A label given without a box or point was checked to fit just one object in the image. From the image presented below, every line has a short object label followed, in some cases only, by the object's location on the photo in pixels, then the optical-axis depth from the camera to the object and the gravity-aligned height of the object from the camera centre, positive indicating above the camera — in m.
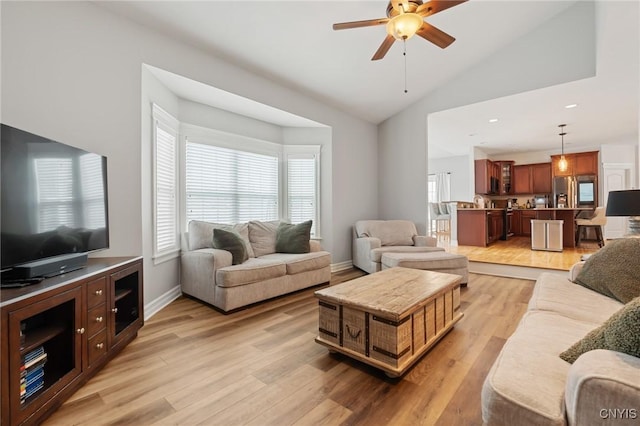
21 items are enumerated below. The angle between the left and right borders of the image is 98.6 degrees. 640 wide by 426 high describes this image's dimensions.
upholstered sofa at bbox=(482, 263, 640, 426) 0.74 -0.61
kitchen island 6.40 -0.36
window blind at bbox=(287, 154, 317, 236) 4.72 +0.41
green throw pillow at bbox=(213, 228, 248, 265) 3.10 -0.36
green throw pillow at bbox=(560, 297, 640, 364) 0.82 -0.40
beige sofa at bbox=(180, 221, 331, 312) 2.85 -0.66
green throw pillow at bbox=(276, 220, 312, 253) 3.80 -0.39
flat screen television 1.46 +0.04
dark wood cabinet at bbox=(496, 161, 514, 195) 8.49 +0.98
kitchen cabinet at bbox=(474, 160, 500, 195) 7.64 +0.91
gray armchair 4.24 -0.49
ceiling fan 2.10 +1.53
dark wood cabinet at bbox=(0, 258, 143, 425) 1.24 -0.68
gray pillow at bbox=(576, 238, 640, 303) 1.74 -0.44
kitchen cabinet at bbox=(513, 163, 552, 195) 8.09 +0.90
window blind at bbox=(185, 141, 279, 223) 3.69 +0.40
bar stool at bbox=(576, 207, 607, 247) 5.98 -0.35
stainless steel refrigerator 7.69 +0.50
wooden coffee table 1.72 -0.75
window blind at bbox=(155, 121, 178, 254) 3.03 +0.27
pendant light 6.19 +1.11
